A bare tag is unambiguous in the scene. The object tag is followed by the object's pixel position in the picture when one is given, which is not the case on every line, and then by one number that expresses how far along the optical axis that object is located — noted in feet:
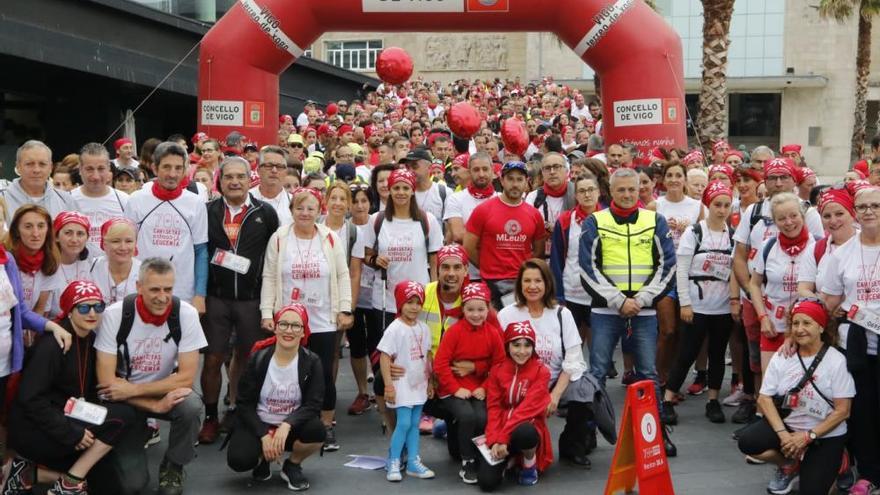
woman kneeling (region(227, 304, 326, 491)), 22.13
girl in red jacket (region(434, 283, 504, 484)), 23.12
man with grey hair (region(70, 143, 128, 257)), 24.90
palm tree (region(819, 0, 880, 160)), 104.88
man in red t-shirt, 27.48
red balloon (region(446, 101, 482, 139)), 46.80
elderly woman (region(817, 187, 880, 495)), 21.35
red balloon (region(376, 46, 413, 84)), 55.57
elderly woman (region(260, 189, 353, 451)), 24.82
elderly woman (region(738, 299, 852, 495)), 21.25
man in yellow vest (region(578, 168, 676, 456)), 24.91
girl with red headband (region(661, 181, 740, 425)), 27.37
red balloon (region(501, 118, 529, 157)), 43.45
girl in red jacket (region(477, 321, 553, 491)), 22.29
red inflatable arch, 43.11
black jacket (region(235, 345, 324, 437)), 22.15
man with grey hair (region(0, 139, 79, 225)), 23.67
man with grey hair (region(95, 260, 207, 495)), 21.22
